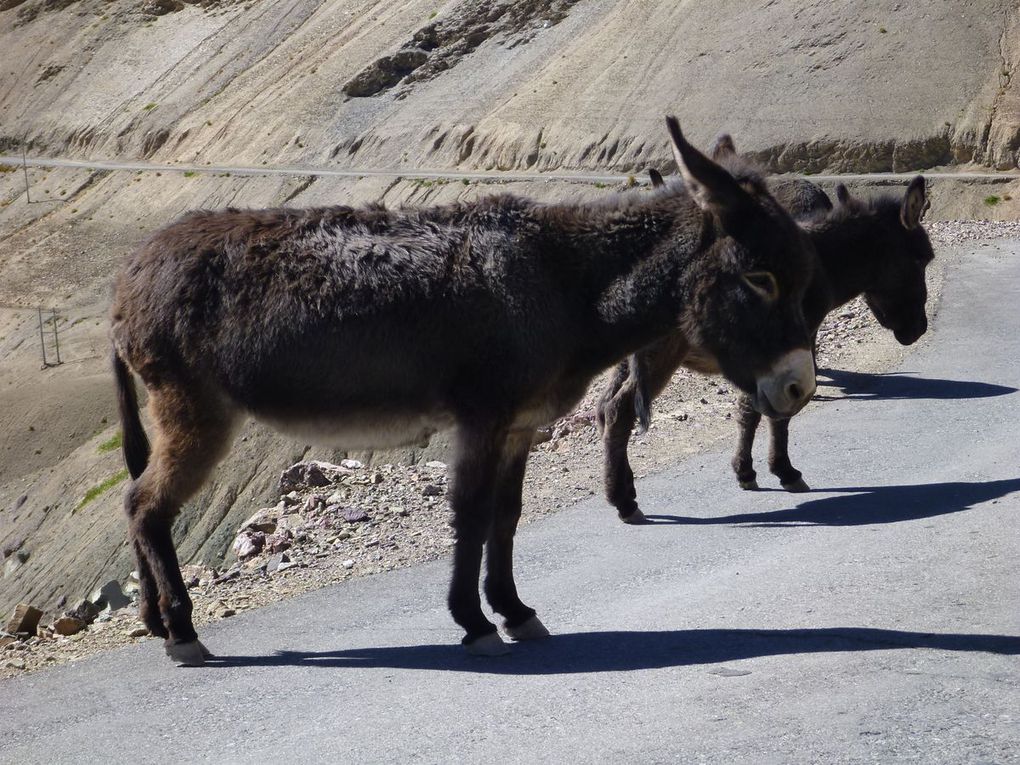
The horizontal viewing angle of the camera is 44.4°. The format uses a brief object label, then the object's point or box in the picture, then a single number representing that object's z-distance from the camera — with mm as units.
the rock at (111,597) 11291
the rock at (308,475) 11336
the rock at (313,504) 10539
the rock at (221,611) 7738
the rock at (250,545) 9969
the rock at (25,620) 9586
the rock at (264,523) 10523
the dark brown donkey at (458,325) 5926
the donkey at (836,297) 8977
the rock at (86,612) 10195
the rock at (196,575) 9370
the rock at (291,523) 10102
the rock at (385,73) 57094
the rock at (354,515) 9727
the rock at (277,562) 8893
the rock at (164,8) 72375
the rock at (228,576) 9102
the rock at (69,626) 9070
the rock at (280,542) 9609
